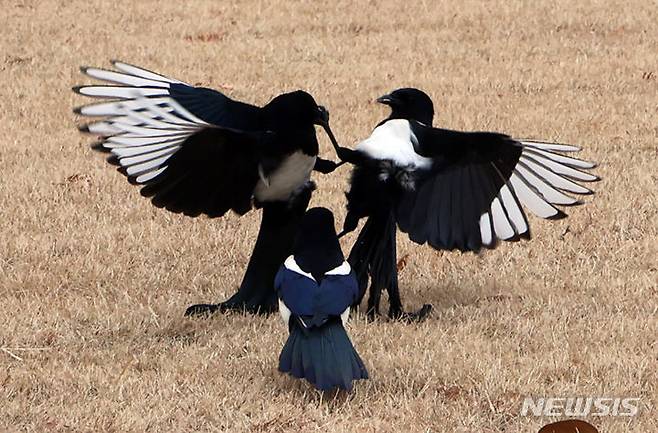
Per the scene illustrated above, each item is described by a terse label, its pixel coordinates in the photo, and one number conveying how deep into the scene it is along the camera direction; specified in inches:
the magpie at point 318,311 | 367.2
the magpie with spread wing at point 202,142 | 438.6
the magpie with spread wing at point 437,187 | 462.9
